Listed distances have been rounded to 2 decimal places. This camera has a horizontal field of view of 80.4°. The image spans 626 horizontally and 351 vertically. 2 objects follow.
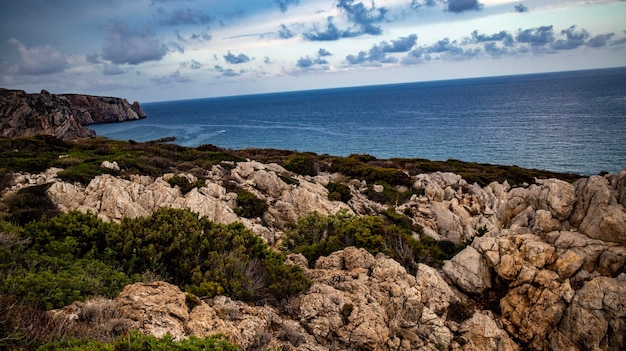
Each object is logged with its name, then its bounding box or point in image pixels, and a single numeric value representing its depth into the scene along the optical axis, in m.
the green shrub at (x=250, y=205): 20.64
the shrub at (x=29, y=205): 14.13
